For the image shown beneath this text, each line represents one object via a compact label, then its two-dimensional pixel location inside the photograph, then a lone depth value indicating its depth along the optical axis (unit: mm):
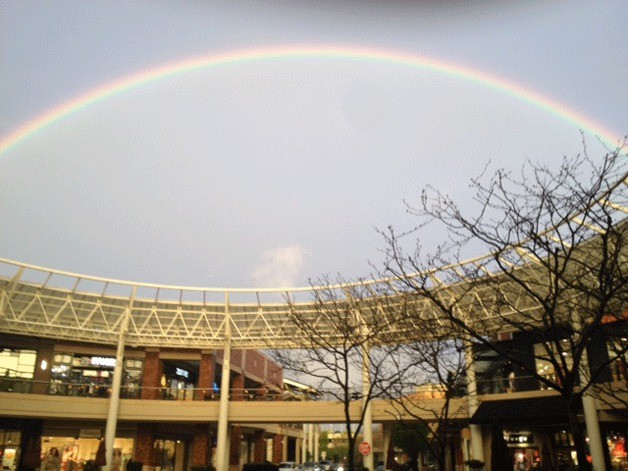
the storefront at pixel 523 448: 27219
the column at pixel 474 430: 27766
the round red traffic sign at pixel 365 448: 23953
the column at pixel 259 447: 47781
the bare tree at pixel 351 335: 18109
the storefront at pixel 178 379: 33500
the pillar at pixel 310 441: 79625
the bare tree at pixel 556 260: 9516
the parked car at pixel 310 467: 39569
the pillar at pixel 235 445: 40666
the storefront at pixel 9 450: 31531
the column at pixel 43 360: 34062
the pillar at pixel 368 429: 28750
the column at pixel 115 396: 30172
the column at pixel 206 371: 36406
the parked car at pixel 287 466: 36422
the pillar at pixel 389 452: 26731
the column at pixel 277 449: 55594
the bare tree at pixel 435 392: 18297
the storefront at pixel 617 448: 22825
